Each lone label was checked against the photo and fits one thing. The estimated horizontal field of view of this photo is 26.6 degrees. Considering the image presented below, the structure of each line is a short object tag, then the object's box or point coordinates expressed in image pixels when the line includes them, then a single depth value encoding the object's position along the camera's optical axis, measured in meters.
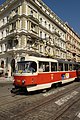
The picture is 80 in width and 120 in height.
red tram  11.64
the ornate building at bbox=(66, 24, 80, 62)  59.62
